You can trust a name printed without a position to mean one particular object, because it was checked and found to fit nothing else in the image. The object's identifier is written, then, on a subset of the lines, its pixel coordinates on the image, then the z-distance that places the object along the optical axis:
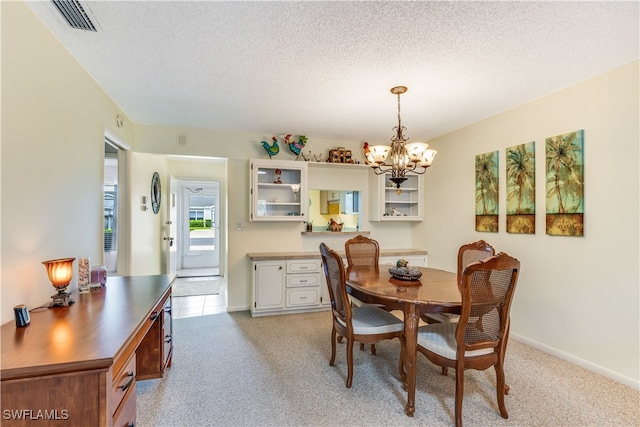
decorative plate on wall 4.64
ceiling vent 1.66
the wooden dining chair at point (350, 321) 2.29
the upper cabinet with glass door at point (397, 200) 4.58
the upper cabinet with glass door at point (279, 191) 4.09
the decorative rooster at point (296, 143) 4.27
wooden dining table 2.00
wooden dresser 1.07
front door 6.74
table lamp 1.73
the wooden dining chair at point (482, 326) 1.80
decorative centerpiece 2.54
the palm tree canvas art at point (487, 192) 3.49
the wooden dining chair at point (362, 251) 3.43
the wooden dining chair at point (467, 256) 2.67
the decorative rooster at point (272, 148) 4.16
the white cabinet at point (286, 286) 3.96
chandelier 2.58
